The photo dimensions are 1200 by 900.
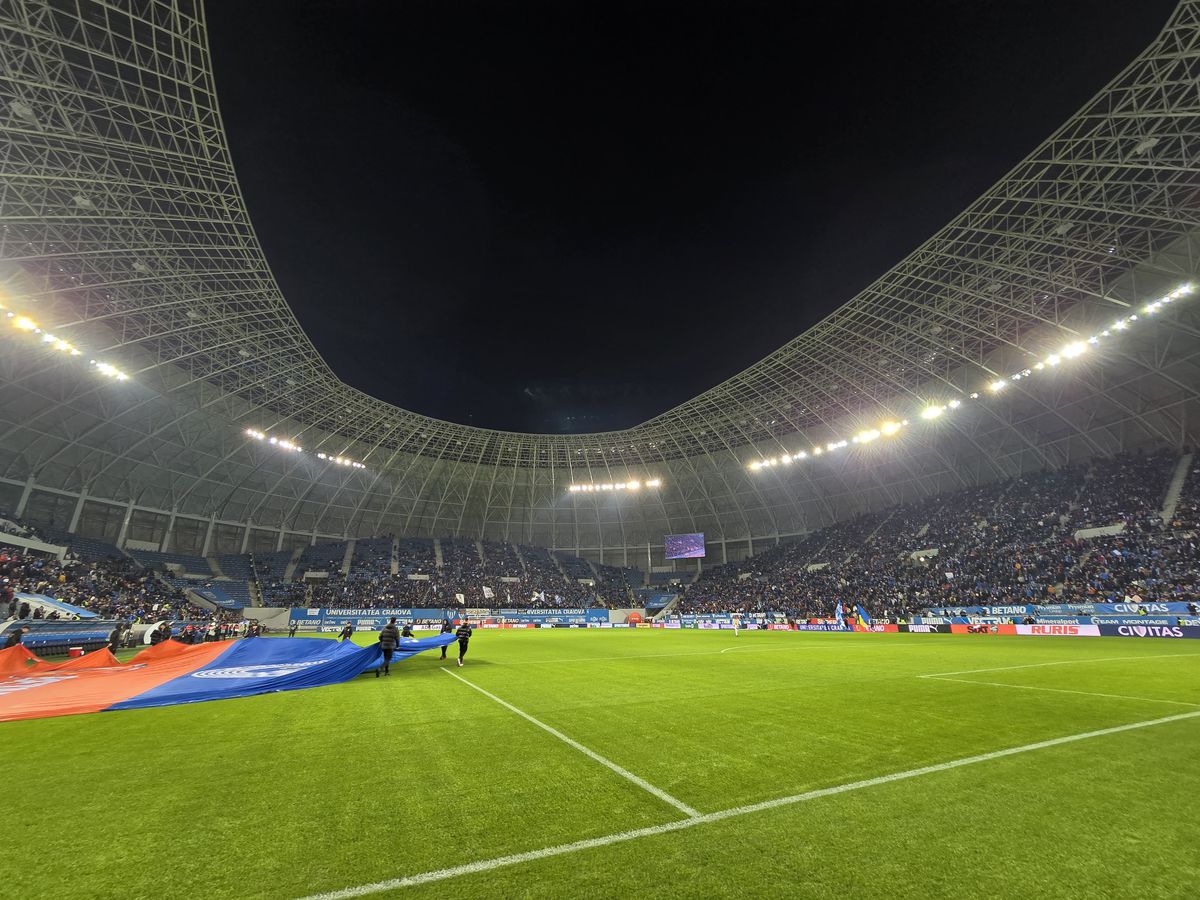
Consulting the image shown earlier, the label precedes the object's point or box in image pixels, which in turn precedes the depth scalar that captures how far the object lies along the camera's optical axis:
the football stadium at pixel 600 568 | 4.04
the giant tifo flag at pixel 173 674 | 10.12
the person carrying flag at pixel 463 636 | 15.96
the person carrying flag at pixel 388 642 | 13.80
